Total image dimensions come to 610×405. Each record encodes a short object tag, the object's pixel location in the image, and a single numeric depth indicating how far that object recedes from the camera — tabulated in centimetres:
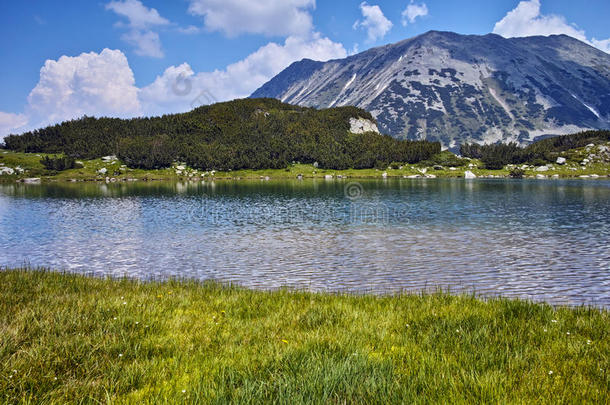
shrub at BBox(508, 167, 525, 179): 18324
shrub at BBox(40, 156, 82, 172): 19900
